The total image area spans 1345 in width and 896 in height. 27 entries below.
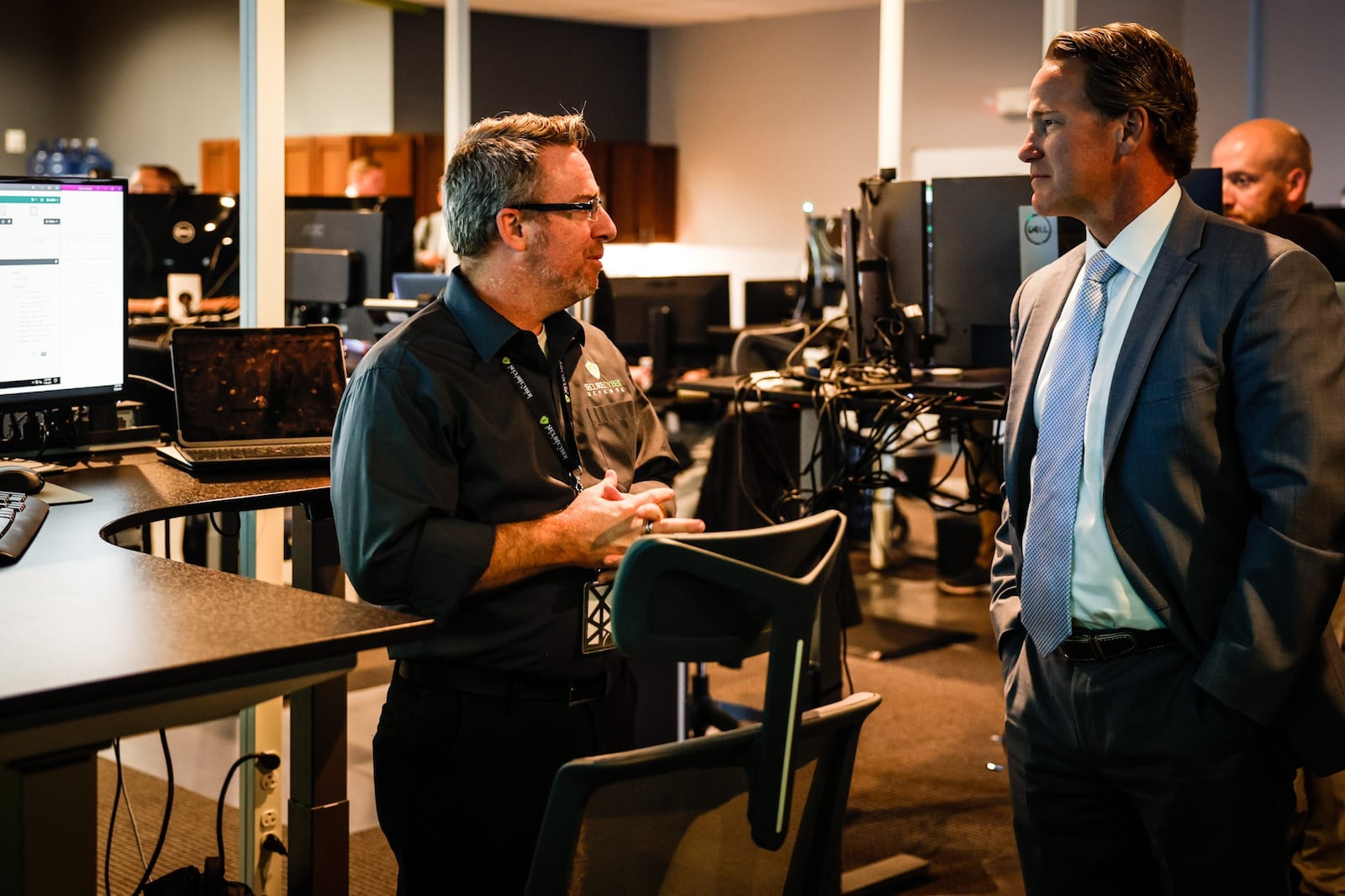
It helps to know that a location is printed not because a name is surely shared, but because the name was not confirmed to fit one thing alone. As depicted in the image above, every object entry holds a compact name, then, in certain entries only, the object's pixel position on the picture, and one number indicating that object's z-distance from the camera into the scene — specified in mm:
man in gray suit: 1533
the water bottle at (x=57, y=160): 10307
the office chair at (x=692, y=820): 1145
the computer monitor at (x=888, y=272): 3242
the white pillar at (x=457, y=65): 3863
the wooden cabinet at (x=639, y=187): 10055
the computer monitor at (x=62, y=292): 2135
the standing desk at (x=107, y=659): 1186
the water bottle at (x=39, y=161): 10391
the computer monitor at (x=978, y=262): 3100
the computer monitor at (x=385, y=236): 4484
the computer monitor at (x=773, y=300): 6680
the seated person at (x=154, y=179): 6238
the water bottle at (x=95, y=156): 10734
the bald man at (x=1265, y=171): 3963
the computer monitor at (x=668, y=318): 5625
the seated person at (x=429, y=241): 6555
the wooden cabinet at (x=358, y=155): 9055
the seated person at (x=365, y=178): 7781
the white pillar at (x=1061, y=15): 3743
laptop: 2285
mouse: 1919
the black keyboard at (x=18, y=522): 1576
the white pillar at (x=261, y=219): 2504
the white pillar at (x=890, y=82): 3572
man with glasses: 1657
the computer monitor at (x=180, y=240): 4602
